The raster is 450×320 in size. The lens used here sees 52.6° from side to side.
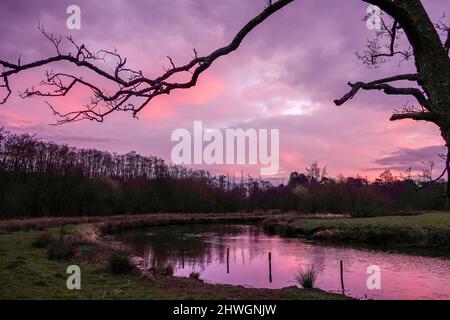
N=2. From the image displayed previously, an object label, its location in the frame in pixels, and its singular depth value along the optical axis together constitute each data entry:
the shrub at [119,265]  16.28
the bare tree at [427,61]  4.92
